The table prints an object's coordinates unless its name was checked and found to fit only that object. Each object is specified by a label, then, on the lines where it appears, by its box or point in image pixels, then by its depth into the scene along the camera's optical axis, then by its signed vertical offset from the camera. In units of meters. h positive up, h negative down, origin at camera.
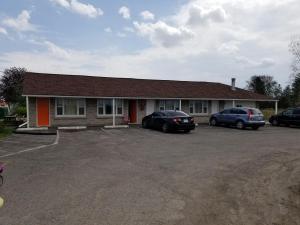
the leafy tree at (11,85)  36.45 +3.96
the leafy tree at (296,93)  39.14 +2.61
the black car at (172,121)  14.18 -0.89
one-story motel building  15.92 +0.70
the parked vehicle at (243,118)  16.41 -0.79
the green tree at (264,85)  48.85 +5.07
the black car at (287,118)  18.44 -0.91
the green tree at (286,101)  40.90 +1.16
